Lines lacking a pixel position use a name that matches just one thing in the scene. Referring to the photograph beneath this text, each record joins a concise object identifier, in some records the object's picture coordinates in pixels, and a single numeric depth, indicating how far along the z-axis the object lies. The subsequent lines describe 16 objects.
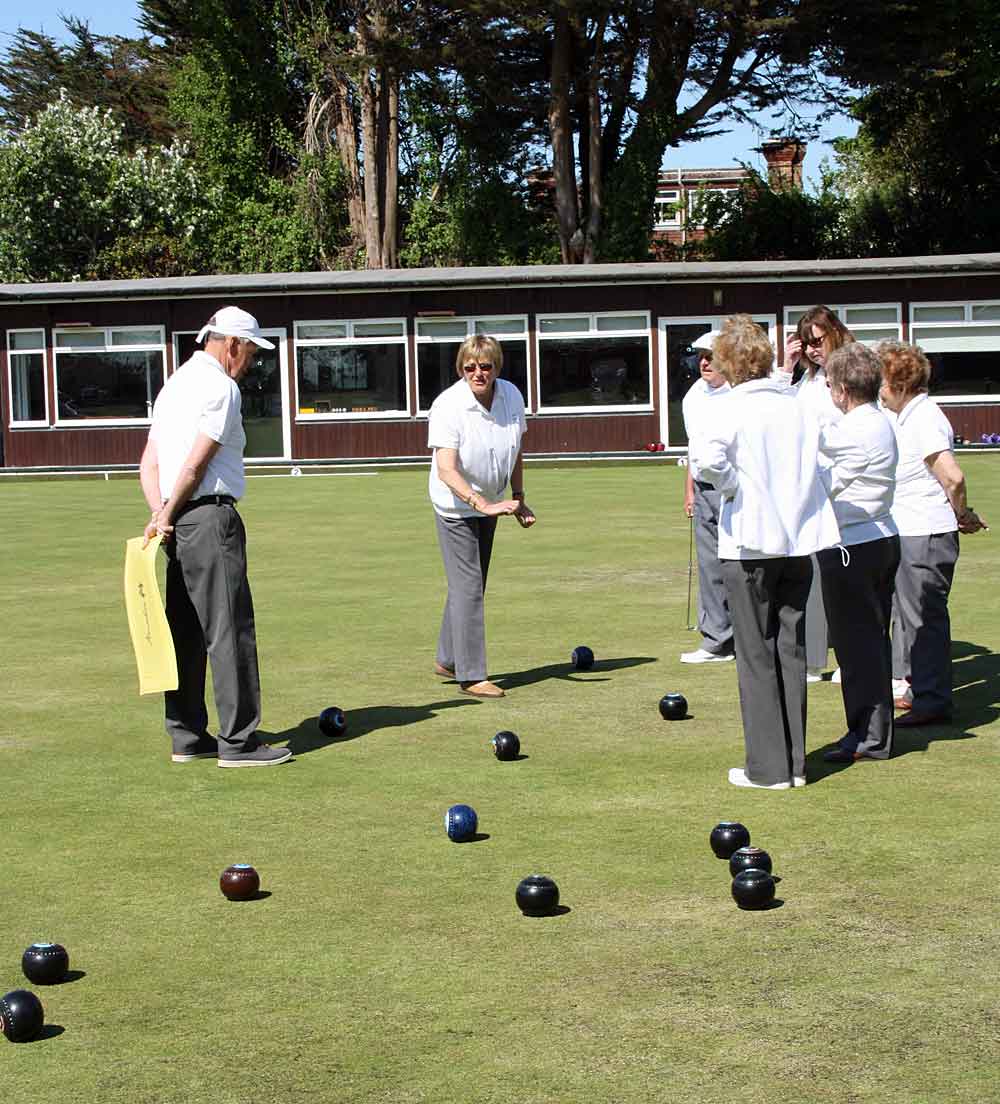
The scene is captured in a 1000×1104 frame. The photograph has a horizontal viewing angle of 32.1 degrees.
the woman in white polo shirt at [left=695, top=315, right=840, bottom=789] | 6.82
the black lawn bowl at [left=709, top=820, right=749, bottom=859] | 5.77
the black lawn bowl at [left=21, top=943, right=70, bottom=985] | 4.64
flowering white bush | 53.50
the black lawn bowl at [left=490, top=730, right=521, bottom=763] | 7.52
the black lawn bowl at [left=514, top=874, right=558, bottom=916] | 5.17
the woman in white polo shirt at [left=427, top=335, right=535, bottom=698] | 9.05
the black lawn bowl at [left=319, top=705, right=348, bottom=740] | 8.17
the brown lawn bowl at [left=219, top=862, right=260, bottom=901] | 5.44
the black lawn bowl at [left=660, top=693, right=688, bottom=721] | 8.39
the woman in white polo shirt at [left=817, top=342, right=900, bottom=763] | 7.34
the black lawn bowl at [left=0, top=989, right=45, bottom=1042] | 4.25
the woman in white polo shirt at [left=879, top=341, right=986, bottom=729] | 7.95
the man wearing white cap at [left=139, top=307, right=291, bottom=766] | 7.32
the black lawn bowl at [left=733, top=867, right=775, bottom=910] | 5.20
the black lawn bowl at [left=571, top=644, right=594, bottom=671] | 9.91
